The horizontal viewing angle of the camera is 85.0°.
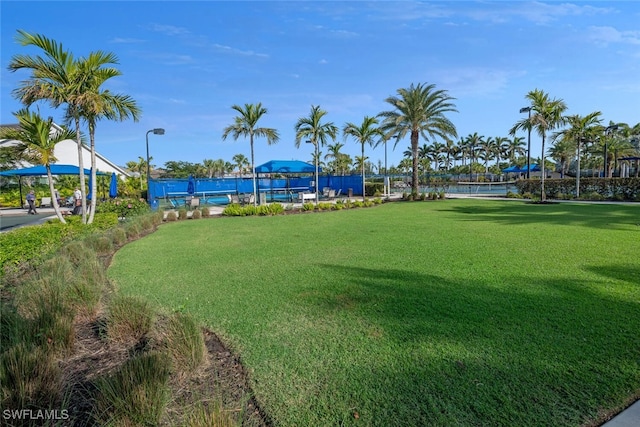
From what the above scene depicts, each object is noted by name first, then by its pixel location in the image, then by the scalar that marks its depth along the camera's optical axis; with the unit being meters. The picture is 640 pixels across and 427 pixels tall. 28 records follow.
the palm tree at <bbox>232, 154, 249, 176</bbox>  85.50
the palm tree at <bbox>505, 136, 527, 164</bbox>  75.94
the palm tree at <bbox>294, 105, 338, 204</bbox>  22.55
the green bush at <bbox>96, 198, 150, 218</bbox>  15.31
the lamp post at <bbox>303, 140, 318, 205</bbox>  22.70
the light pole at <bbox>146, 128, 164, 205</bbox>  19.69
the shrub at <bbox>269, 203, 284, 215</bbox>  17.30
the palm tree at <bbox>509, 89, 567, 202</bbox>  21.25
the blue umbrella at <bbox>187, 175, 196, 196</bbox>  23.02
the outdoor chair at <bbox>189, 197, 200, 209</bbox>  19.79
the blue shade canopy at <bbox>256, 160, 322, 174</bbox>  25.36
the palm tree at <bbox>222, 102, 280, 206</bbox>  20.09
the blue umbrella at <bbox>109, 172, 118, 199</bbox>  19.24
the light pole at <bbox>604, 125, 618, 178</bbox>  25.82
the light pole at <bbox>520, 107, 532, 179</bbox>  21.52
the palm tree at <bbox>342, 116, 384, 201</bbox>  24.70
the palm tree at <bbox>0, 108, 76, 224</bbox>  10.88
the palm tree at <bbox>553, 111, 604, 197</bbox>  23.66
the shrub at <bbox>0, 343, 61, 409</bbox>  2.30
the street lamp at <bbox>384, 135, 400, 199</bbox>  31.12
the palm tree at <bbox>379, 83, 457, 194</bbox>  25.11
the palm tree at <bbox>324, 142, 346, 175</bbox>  66.07
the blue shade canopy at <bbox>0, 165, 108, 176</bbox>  19.52
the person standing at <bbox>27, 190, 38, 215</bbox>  19.38
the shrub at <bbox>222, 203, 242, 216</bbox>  16.73
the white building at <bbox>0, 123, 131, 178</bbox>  39.88
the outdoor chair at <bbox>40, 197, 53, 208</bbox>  25.03
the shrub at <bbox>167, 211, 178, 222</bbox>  15.27
